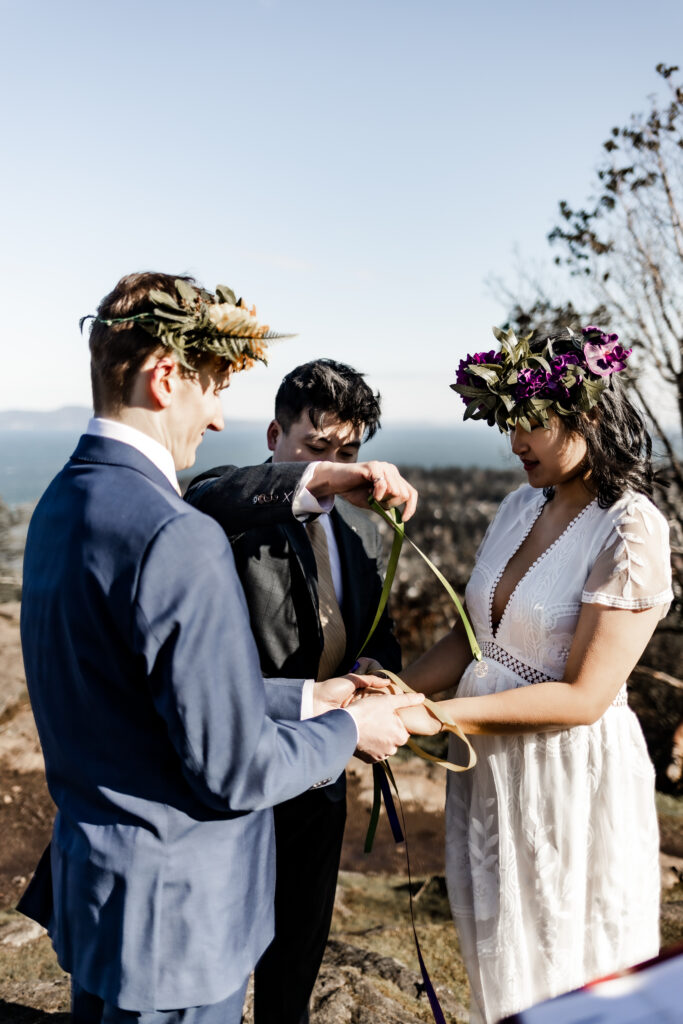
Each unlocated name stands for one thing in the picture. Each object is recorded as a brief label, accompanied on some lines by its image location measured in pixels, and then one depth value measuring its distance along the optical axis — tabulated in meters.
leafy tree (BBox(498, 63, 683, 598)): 6.41
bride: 2.37
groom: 1.51
